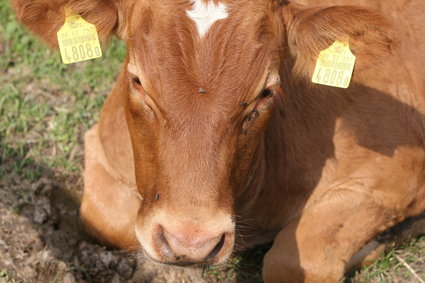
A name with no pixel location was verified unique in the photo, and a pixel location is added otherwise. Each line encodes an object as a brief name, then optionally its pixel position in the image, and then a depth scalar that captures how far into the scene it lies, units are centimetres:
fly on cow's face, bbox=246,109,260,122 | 405
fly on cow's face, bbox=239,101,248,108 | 391
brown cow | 381
